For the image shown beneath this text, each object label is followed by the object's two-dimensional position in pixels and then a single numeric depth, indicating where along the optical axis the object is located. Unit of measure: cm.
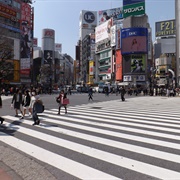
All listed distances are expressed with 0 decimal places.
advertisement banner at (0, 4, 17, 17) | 4144
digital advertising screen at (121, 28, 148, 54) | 5086
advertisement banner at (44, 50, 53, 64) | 7437
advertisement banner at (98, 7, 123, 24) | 6911
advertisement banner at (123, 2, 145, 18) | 5451
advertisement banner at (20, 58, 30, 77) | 4602
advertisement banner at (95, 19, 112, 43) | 6141
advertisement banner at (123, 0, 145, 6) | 5480
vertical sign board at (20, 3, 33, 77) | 4602
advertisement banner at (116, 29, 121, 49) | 5423
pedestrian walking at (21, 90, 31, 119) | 893
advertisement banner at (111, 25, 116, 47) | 5663
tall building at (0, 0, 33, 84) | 4354
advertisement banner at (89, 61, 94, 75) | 7022
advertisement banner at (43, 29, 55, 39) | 8241
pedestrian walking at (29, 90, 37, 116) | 797
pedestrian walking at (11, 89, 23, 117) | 888
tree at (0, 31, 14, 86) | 2706
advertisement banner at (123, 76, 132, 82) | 5083
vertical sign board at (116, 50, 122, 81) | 5401
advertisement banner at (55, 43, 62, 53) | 12263
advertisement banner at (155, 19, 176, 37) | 6861
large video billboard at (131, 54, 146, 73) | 5125
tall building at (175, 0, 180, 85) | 4721
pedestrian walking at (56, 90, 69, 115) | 989
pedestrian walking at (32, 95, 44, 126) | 709
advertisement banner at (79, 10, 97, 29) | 9382
